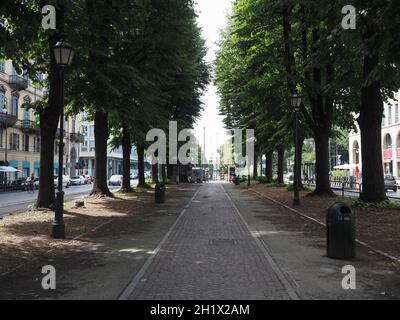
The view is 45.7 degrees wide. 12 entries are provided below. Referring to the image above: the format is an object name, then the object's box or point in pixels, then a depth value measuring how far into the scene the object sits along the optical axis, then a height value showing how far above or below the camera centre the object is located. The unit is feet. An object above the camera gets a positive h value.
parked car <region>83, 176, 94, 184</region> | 232.45 -5.56
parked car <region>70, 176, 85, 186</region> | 208.95 -5.36
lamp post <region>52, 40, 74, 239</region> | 40.70 +3.76
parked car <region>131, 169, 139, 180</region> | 332.31 -4.57
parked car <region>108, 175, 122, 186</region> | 206.59 -5.35
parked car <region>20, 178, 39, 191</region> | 157.12 -5.49
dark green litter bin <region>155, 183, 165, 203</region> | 84.28 -4.51
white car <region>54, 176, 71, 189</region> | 185.10 -5.22
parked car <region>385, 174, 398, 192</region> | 126.62 -4.31
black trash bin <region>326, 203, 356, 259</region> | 31.65 -4.32
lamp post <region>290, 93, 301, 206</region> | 69.82 +2.37
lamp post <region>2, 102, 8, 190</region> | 176.00 +15.43
